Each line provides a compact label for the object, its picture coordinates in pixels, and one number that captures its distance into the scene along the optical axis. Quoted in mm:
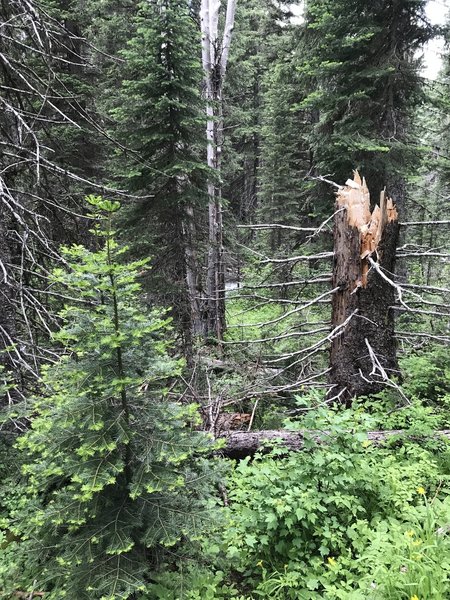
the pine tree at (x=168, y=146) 5879
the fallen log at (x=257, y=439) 4012
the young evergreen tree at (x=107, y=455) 2072
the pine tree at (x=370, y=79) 8086
